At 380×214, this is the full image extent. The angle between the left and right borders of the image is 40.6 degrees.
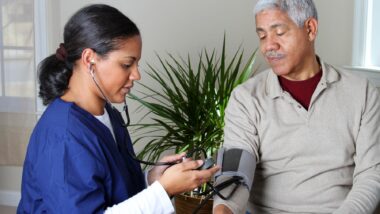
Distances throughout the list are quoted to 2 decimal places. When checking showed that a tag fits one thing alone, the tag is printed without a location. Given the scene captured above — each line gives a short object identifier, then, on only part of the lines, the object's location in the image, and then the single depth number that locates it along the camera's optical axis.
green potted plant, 2.49
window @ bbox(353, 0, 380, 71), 2.69
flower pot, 2.42
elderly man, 1.69
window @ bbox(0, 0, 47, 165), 3.13
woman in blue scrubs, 1.30
